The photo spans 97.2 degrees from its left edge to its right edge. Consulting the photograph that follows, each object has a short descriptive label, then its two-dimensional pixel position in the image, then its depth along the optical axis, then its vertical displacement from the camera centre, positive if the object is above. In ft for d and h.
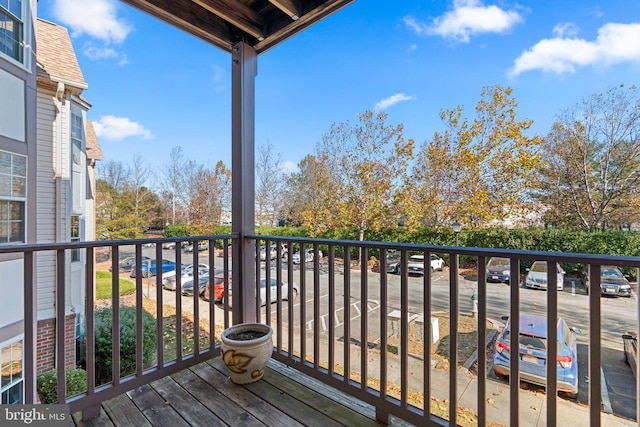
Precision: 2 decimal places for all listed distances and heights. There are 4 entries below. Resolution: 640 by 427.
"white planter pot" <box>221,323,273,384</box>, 5.86 -2.97
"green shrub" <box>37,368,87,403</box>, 9.37 -5.86
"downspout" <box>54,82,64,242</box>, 14.24 +2.72
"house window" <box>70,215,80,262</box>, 15.07 -0.64
